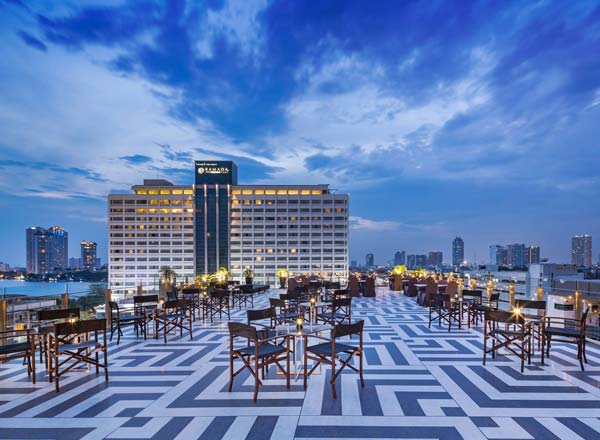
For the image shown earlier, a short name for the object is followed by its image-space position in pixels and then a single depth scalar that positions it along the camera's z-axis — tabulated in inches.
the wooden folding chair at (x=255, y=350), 142.8
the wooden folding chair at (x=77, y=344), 154.6
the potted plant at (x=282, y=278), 713.6
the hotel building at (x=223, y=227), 3021.7
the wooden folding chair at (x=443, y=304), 301.6
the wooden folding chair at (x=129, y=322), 257.8
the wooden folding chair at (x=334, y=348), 146.8
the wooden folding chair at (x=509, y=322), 184.9
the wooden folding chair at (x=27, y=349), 169.9
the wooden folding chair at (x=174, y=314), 252.1
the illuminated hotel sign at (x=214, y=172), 3006.9
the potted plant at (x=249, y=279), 657.9
